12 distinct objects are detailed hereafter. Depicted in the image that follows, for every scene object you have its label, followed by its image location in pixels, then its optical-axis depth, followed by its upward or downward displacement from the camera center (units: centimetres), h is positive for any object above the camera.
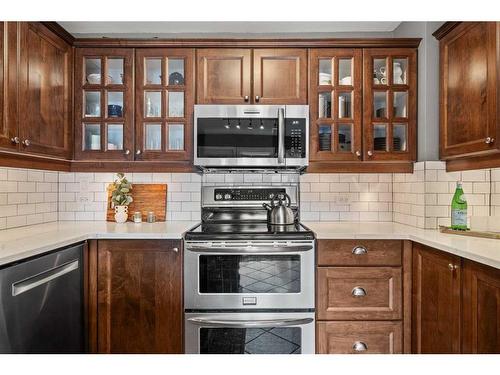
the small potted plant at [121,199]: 249 -8
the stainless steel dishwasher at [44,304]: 138 -51
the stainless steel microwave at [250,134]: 227 +35
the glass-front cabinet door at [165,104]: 236 +57
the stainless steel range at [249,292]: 199 -59
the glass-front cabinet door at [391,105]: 236 +56
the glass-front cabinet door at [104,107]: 236 +54
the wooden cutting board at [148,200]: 261 -9
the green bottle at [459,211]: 196 -12
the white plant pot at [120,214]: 250 -18
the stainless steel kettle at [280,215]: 234 -17
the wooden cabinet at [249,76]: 236 +75
